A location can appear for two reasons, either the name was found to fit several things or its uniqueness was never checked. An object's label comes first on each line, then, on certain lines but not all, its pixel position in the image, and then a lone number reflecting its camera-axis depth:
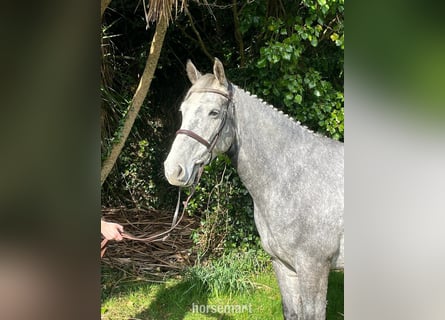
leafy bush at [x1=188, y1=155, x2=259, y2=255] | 2.77
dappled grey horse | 2.49
